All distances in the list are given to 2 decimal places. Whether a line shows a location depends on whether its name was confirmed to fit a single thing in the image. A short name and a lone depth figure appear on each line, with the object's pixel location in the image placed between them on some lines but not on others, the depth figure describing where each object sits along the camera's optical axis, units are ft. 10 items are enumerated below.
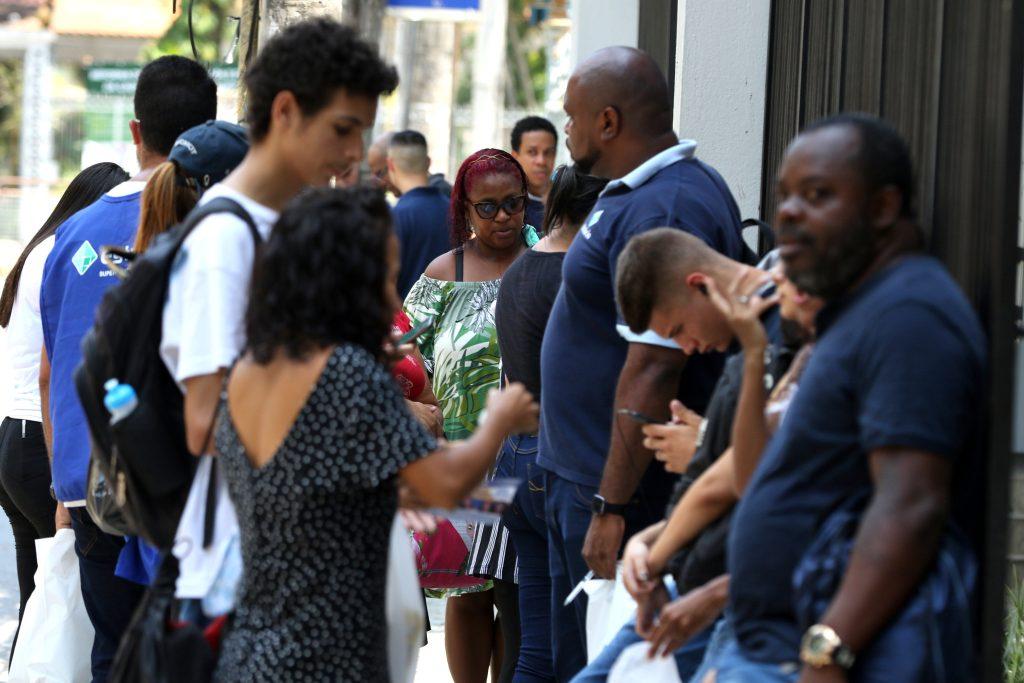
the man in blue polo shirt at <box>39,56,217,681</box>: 30.99
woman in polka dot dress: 18.74
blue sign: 83.05
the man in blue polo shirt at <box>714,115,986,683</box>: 16.38
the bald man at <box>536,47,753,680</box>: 27.12
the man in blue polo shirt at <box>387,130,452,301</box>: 50.52
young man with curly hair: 19.93
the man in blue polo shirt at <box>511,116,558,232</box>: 67.00
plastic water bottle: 20.25
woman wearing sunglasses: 38.29
